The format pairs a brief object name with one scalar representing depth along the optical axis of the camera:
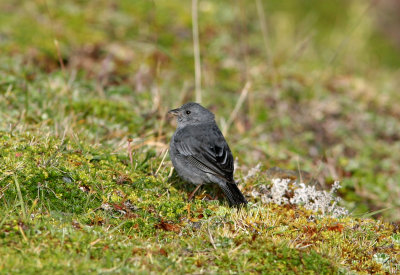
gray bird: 11.53
